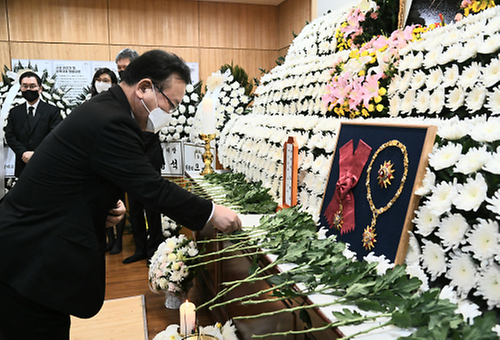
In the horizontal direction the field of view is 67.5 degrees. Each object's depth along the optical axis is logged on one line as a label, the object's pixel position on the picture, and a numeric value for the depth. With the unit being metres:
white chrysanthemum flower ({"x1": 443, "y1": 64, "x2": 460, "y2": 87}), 1.04
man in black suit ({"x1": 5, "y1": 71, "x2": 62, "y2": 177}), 3.76
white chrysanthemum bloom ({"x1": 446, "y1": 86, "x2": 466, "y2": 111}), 1.01
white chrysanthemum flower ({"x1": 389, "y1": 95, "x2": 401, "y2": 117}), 1.27
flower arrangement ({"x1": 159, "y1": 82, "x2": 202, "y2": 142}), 4.15
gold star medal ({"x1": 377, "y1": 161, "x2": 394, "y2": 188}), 1.09
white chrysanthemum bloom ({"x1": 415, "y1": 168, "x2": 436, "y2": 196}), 0.94
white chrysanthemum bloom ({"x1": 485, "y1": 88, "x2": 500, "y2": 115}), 0.90
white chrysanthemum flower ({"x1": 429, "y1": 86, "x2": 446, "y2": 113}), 1.08
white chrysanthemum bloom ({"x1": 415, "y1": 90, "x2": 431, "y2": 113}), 1.13
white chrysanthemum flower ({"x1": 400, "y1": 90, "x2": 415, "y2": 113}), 1.21
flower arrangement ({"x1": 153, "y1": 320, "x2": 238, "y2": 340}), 1.64
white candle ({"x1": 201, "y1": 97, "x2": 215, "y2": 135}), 2.62
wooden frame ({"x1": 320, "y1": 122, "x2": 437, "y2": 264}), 0.99
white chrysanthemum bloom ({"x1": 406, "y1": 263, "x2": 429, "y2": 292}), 0.90
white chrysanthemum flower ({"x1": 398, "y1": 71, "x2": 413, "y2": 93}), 1.23
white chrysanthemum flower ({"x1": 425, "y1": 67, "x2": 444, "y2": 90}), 1.10
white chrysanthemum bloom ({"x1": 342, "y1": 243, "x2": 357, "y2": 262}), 1.13
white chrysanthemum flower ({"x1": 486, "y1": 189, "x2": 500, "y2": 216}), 0.76
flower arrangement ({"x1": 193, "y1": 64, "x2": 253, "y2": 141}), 3.56
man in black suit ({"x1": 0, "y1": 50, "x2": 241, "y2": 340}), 1.15
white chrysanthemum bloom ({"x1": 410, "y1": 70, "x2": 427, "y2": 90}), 1.17
